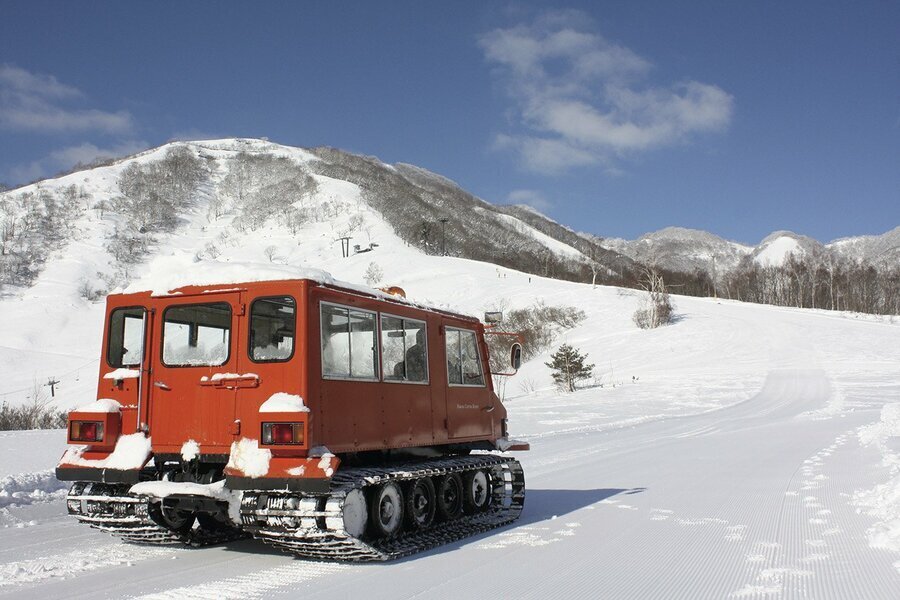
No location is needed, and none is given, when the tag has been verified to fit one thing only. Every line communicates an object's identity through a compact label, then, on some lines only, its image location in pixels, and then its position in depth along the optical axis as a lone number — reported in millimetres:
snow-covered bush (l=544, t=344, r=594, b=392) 44406
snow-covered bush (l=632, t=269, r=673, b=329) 67500
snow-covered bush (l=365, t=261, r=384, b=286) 92338
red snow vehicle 6441
